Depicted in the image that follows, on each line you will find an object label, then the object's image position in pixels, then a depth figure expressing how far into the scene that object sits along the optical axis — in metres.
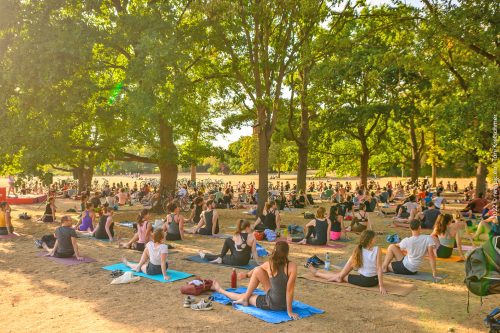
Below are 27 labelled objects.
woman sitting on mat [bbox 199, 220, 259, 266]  10.20
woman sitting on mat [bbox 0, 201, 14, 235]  15.06
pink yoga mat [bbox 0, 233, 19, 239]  14.85
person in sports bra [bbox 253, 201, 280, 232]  15.54
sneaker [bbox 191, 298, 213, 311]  7.19
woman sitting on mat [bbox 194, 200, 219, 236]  15.17
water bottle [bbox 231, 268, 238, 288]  8.44
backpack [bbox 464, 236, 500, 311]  4.78
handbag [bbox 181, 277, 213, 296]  7.98
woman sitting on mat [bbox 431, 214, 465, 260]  11.02
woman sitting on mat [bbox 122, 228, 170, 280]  9.05
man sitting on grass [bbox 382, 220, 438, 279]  9.25
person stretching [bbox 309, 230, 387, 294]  8.14
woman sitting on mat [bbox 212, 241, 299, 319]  6.76
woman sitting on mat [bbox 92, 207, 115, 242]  14.13
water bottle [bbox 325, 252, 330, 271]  10.15
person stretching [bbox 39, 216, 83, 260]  10.98
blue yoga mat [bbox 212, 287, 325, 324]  6.68
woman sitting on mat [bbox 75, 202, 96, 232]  15.67
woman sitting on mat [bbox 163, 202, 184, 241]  14.14
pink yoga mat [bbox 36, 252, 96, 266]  10.70
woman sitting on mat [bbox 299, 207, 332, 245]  13.01
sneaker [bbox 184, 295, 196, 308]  7.34
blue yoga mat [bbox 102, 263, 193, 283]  9.14
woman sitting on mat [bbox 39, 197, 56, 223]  18.80
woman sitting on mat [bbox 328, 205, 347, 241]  14.25
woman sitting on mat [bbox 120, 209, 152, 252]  11.97
